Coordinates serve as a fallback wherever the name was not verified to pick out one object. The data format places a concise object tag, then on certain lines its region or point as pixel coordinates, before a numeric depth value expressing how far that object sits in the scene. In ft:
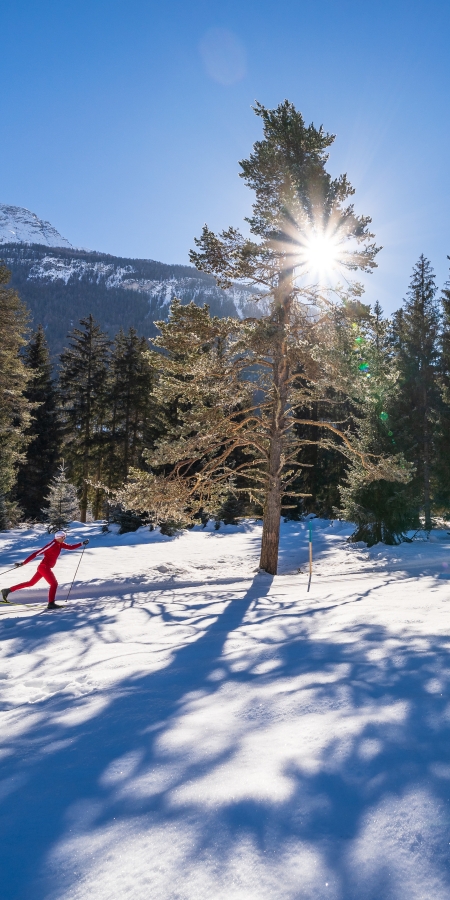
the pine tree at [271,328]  36.42
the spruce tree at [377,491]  57.36
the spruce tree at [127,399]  112.06
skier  29.50
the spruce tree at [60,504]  70.03
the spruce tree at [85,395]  112.27
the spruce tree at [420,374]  77.34
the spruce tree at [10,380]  65.98
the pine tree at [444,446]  68.18
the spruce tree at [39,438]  104.22
